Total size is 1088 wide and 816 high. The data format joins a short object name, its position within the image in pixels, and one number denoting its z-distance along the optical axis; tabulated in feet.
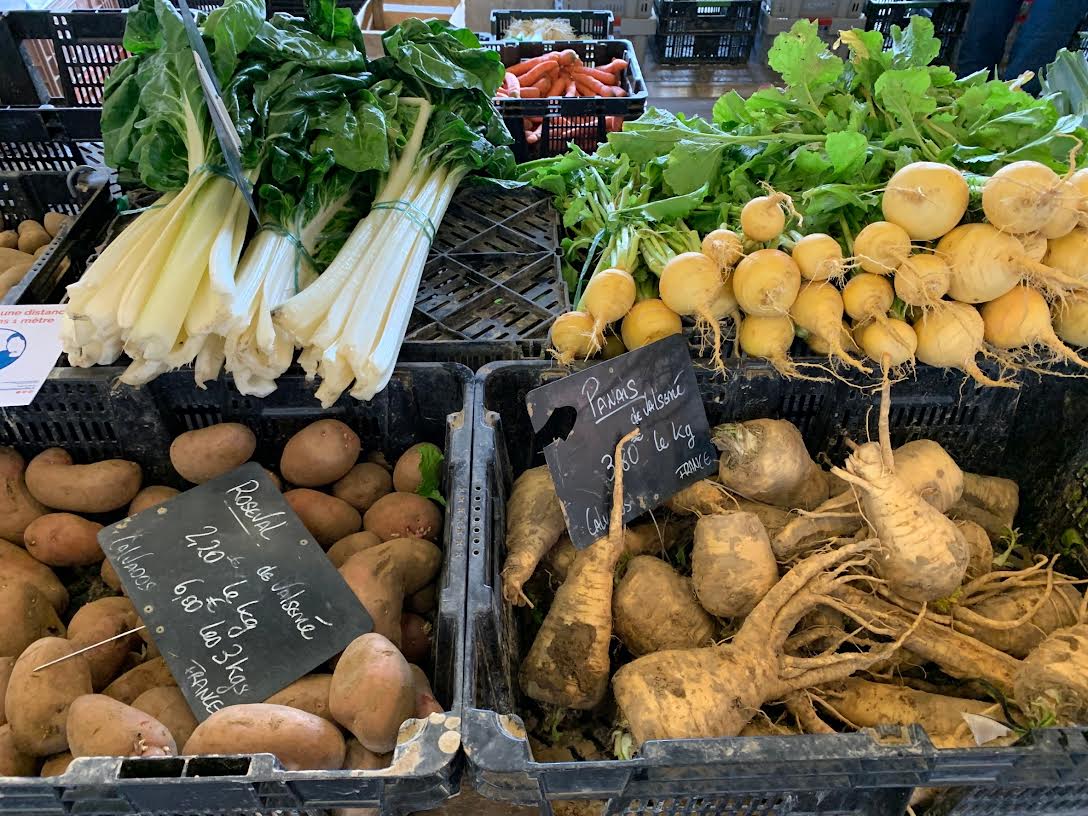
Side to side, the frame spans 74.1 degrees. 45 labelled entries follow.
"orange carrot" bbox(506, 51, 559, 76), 10.73
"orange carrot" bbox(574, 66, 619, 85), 10.75
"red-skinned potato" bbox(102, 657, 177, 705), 4.12
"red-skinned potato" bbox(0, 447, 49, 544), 5.04
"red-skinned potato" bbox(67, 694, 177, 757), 3.51
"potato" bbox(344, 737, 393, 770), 3.72
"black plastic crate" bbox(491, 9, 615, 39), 12.61
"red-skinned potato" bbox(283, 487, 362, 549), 4.98
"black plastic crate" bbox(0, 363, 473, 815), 3.04
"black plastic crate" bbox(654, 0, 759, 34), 15.26
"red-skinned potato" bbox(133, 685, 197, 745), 3.82
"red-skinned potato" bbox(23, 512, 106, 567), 4.87
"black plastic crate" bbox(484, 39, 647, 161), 8.17
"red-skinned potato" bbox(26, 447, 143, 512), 5.01
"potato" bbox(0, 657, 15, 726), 4.03
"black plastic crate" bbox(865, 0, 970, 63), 13.14
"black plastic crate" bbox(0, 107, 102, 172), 7.68
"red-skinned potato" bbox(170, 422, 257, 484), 5.02
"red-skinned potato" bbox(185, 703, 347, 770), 3.45
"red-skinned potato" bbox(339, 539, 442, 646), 4.34
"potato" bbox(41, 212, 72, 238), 7.06
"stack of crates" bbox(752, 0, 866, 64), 15.61
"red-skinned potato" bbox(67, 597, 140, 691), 4.25
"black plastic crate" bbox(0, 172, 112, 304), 6.06
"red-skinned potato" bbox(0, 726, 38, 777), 3.70
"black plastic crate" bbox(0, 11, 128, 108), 8.61
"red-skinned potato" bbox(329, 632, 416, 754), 3.59
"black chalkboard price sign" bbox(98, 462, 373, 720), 4.00
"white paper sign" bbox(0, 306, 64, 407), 4.89
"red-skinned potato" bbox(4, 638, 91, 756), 3.78
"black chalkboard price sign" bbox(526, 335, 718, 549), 4.45
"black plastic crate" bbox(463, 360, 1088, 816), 3.15
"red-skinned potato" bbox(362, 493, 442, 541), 4.94
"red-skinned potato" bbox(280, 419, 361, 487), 5.08
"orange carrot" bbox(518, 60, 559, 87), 10.62
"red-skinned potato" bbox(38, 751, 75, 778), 3.81
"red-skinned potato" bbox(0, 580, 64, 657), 4.28
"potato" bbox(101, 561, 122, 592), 4.78
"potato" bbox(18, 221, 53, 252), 6.93
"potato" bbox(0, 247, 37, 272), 6.52
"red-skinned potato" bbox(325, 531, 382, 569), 4.76
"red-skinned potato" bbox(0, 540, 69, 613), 4.60
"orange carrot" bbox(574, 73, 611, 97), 10.51
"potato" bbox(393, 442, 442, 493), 5.21
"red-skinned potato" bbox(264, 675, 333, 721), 3.86
